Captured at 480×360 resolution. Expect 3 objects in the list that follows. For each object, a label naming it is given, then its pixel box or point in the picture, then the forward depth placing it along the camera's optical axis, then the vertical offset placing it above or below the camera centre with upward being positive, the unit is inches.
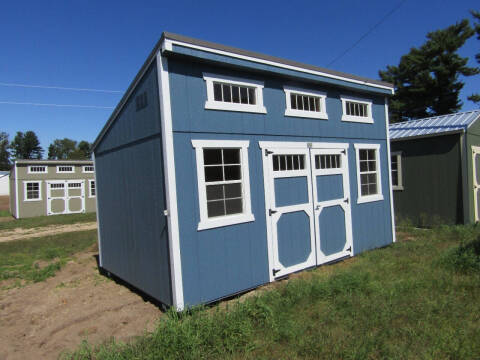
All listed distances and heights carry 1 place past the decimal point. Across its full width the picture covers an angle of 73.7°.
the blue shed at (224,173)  180.7 +6.5
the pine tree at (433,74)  987.3 +308.4
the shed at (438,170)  383.6 +0.8
